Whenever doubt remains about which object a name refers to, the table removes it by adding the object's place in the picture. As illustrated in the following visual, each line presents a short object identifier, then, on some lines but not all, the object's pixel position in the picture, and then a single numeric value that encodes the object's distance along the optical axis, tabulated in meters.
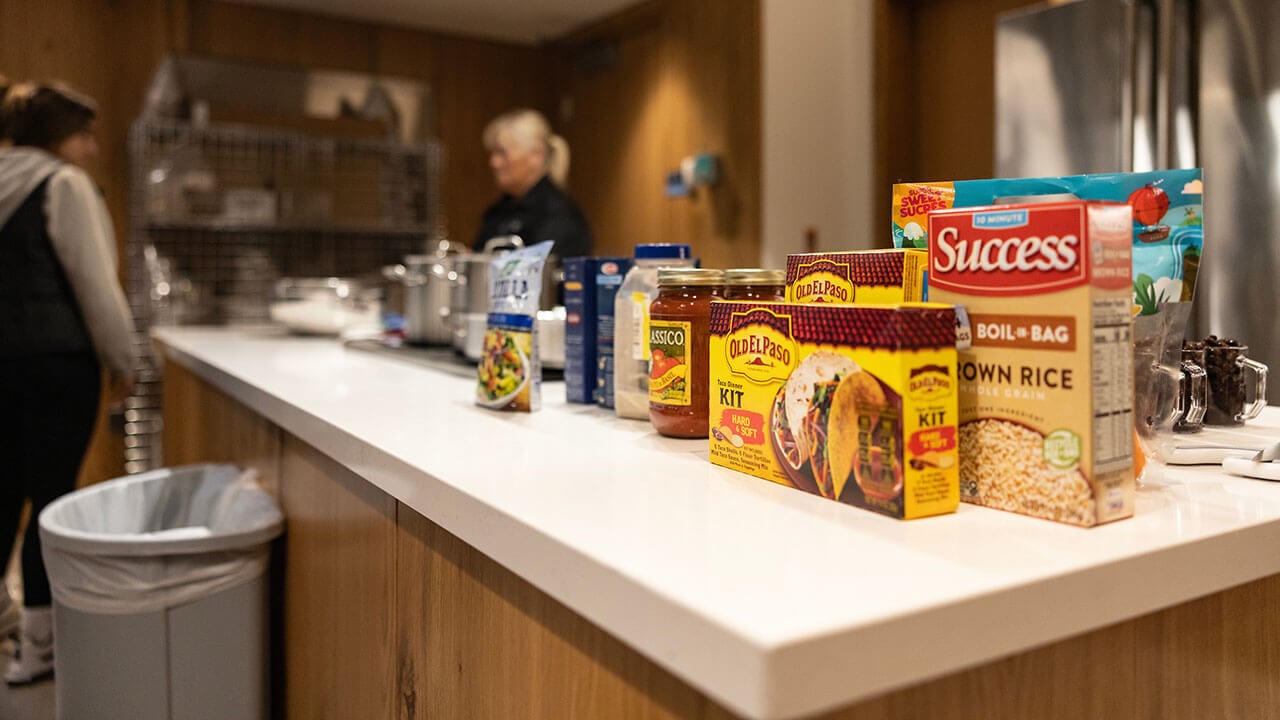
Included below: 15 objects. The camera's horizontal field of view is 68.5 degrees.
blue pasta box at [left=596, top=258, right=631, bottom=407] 1.29
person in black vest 2.42
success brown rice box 0.66
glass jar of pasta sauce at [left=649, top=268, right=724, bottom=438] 1.02
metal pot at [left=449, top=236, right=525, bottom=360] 1.83
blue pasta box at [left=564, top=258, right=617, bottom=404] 1.35
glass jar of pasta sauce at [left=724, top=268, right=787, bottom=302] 1.06
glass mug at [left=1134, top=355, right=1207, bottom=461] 0.80
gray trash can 1.39
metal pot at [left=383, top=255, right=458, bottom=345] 2.18
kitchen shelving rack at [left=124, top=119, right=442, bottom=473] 3.96
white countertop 0.50
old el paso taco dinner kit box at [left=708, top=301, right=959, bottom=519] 0.68
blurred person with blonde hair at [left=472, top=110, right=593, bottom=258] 3.23
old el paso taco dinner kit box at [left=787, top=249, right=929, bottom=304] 0.82
